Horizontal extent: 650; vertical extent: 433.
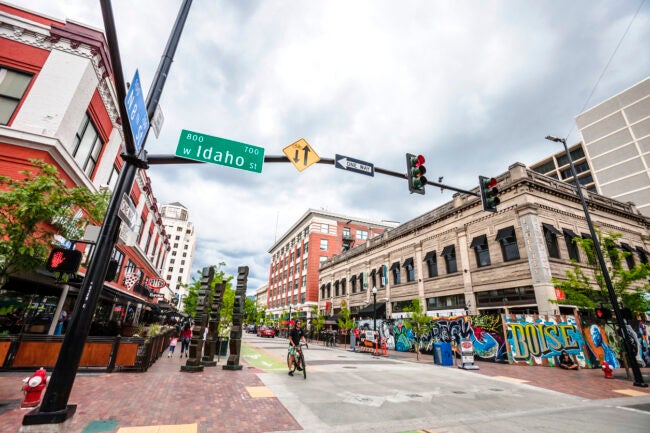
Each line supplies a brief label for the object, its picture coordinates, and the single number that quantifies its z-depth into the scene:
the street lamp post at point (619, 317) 10.80
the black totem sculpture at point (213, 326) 13.38
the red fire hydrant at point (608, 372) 12.49
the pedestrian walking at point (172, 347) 15.53
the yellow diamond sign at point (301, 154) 6.58
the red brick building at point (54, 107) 10.09
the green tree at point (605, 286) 13.26
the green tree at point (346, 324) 29.41
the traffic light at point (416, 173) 7.48
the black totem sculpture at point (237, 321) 12.18
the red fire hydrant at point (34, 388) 5.49
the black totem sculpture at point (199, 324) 11.29
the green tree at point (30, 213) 5.89
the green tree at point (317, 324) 37.24
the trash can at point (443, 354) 16.19
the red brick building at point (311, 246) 53.12
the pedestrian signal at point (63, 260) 4.61
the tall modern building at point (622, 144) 45.53
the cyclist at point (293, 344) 10.83
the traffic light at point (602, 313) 12.54
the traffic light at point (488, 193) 8.20
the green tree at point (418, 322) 20.31
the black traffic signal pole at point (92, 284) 3.36
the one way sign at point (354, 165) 7.19
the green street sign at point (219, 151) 5.55
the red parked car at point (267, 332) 42.84
